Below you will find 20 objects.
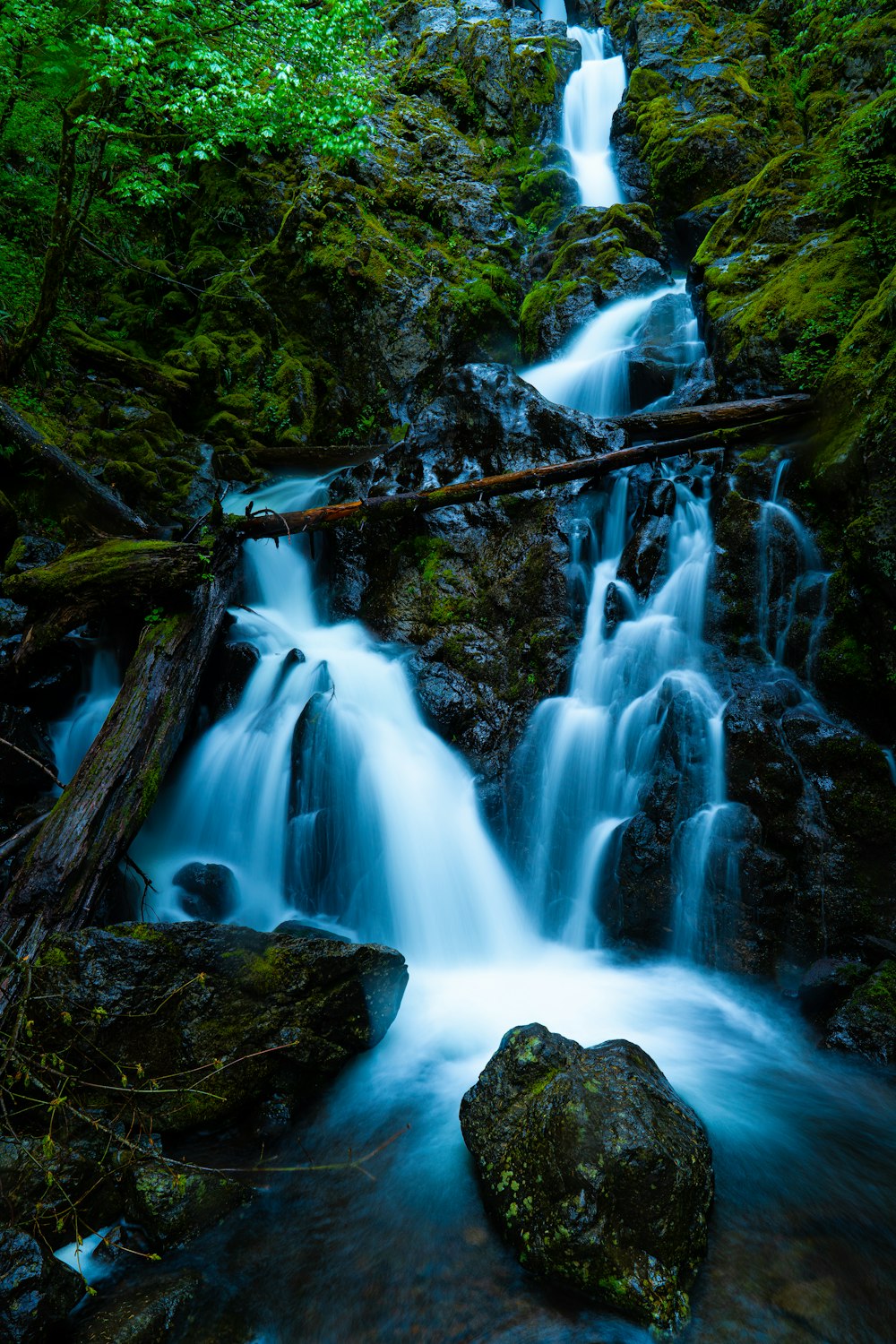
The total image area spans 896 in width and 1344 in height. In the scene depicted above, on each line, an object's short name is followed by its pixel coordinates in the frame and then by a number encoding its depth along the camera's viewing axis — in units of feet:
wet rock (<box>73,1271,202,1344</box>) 7.60
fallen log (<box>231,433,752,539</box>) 23.58
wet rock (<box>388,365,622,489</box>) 26.32
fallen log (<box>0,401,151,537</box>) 22.53
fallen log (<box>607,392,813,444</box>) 22.49
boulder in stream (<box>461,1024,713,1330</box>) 8.05
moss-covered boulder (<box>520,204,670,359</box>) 39.22
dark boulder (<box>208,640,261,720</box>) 22.03
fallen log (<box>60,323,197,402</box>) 33.71
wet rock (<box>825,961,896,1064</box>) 12.80
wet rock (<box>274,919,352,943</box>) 14.90
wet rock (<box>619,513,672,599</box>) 22.59
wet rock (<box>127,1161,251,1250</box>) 9.09
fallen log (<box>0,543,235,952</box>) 13.01
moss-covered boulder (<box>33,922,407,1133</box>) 11.07
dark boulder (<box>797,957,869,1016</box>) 14.20
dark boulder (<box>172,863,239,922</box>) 17.40
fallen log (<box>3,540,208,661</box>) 18.21
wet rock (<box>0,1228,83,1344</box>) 7.29
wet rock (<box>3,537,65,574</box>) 21.30
